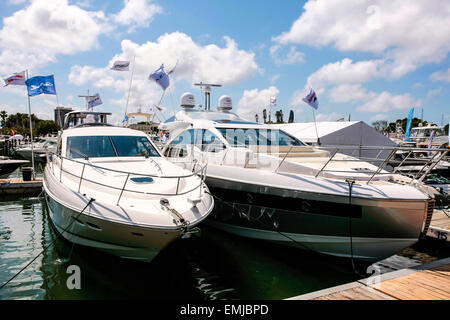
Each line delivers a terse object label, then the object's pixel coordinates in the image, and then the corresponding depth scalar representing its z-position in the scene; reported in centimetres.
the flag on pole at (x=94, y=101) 1337
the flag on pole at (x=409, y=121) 2884
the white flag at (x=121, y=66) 1071
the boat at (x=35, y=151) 2733
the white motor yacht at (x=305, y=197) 509
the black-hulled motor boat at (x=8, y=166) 1373
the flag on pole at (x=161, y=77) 1038
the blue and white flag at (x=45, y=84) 1117
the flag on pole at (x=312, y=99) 819
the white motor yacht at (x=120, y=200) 443
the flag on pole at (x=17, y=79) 1156
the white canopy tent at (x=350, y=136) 1572
